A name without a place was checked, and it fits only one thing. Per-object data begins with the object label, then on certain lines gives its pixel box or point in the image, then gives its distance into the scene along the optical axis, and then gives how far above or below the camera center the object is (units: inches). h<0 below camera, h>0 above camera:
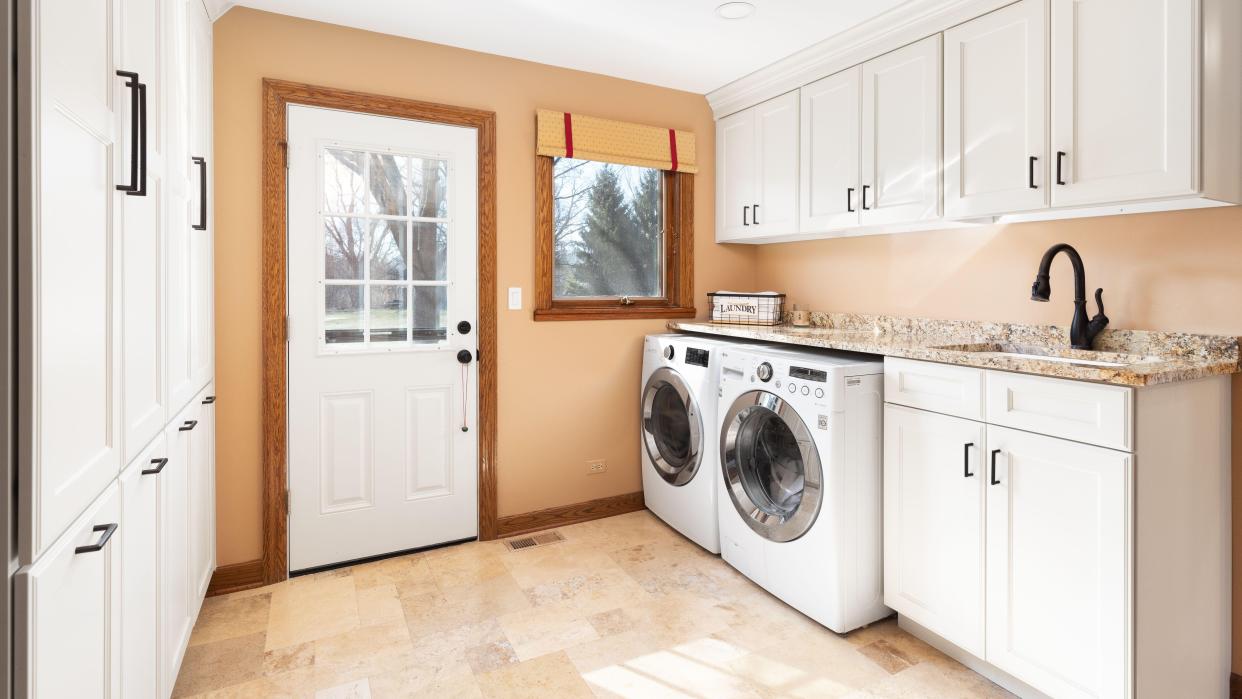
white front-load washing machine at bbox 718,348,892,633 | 88.3 -20.9
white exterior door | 107.6 +1.6
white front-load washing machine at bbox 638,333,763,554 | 115.3 -17.6
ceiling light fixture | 99.3 +53.5
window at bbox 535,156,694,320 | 129.6 +22.6
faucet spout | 84.1 +6.4
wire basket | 132.8 +7.6
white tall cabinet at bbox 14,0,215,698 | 35.1 -0.4
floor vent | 120.4 -38.5
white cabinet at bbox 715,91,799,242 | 124.7 +36.4
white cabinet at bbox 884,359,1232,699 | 64.9 -21.9
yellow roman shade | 125.0 +42.3
